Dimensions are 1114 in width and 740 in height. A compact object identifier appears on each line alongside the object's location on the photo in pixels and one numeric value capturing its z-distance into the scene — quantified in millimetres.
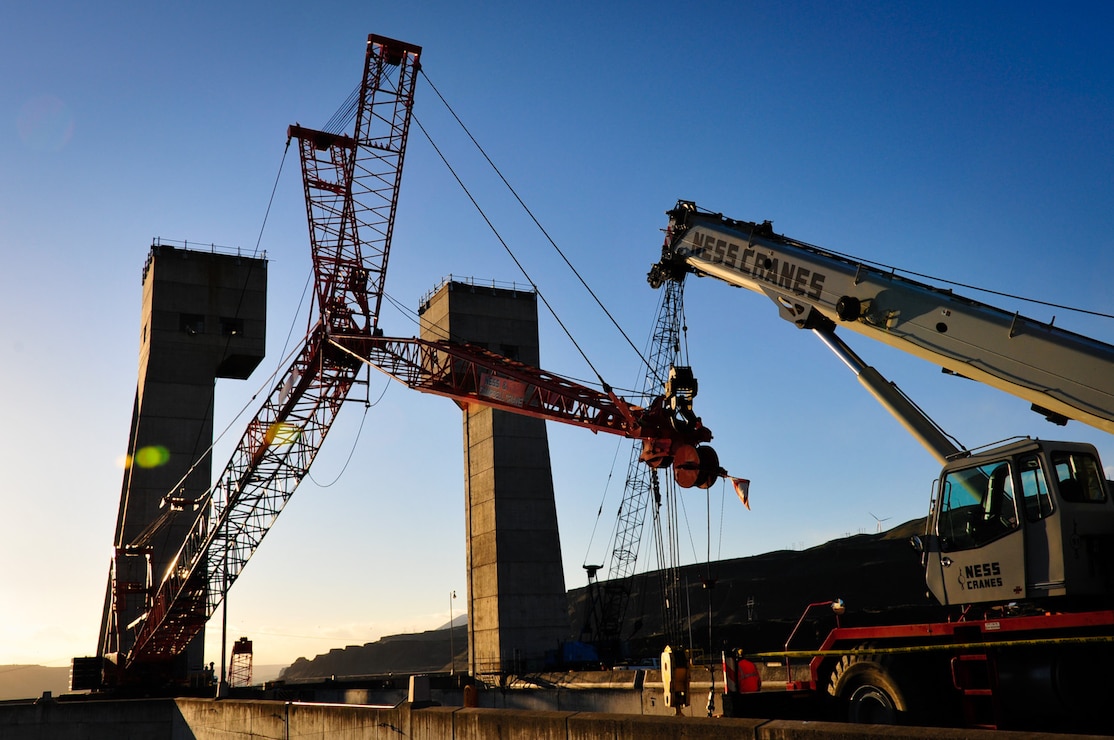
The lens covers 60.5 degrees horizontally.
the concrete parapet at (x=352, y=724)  11023
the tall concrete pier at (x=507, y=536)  61156
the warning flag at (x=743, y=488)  27028
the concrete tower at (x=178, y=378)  58469
